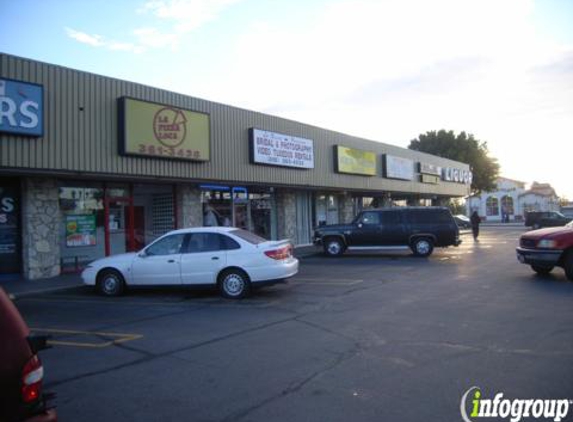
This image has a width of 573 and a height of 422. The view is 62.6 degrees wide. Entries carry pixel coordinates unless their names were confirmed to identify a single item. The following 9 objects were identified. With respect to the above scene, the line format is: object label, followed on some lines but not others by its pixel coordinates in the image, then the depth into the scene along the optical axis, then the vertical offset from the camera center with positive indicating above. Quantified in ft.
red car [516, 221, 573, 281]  37.50 -2.51
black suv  61.26 -1.12
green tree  178.40 +25.91
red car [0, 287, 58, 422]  8.52 -2.61
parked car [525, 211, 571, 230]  125.08 -0.23
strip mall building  40.42 +6.76
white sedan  33.42 -2.55
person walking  93.72 -0.58
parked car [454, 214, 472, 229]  142.82 -0.92
